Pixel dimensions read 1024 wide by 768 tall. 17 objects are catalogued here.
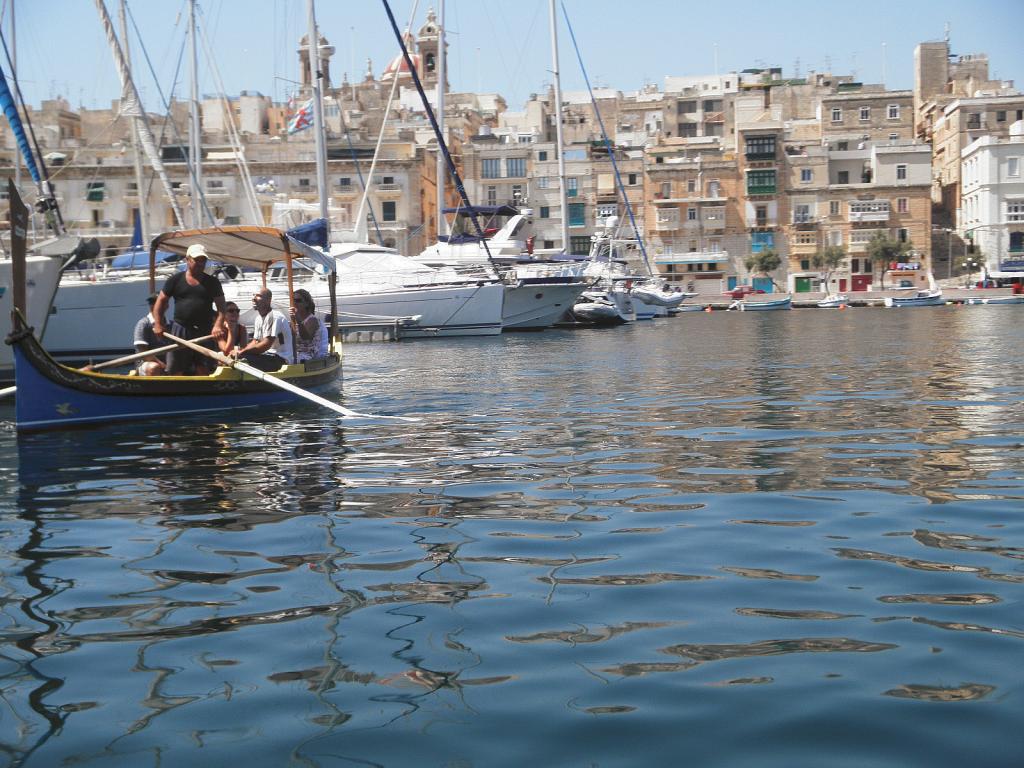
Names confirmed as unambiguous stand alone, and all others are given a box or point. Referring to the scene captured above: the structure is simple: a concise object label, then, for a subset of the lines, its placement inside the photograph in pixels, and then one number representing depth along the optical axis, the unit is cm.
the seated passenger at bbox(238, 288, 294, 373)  1727
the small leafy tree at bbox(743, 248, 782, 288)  8944
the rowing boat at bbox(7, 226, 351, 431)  1430
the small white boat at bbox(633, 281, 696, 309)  6512
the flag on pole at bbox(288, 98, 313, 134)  5919
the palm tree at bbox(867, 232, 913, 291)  8712
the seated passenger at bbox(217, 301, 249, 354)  1614
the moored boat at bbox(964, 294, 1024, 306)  7300
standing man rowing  1503
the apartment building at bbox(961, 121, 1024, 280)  8488
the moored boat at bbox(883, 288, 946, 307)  7369
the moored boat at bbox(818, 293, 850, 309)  7894
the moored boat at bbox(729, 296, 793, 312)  7875
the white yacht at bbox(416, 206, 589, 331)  4581
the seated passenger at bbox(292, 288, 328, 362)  1850
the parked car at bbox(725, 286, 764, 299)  8400
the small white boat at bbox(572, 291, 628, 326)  5175
